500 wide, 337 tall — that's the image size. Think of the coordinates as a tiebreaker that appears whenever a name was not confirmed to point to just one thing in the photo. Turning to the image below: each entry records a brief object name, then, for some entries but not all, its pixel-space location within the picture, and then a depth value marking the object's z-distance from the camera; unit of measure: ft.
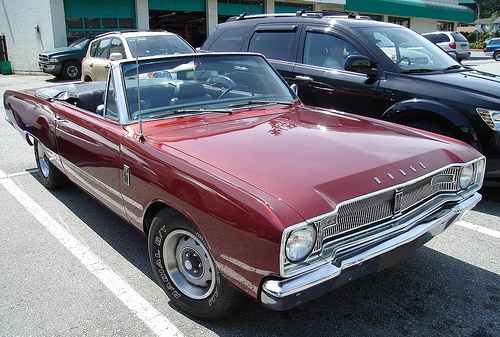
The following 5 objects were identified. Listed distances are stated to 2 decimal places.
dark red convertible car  7.07
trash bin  72.59
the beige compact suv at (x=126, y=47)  30.76
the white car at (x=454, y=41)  70.08
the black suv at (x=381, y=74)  14.58
